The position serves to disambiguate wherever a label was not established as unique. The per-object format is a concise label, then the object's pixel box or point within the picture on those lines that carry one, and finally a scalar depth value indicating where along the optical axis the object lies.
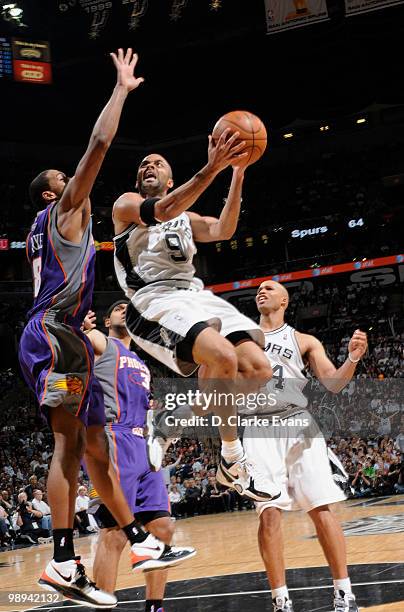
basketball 4.77
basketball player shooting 4.48
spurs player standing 5.53
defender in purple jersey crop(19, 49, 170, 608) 4.11
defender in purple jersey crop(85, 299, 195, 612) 5.56
